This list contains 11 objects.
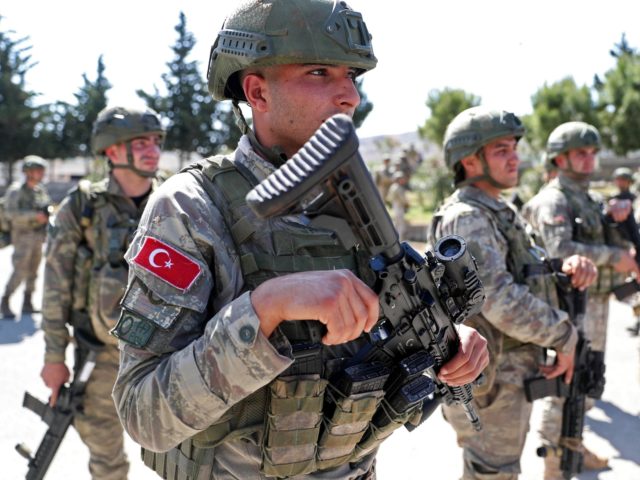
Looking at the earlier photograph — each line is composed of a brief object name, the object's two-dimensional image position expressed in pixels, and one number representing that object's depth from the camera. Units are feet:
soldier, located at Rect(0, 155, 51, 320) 27.25
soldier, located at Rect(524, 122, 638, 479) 14.52
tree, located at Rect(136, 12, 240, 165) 117.91
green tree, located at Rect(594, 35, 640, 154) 101.50
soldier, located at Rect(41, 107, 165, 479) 10.64
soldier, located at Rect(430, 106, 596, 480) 9.57
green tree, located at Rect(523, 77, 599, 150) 114.32
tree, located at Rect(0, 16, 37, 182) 105.50
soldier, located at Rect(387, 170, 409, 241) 48.08
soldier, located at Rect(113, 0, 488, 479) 4.04
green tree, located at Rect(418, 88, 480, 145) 130.82
